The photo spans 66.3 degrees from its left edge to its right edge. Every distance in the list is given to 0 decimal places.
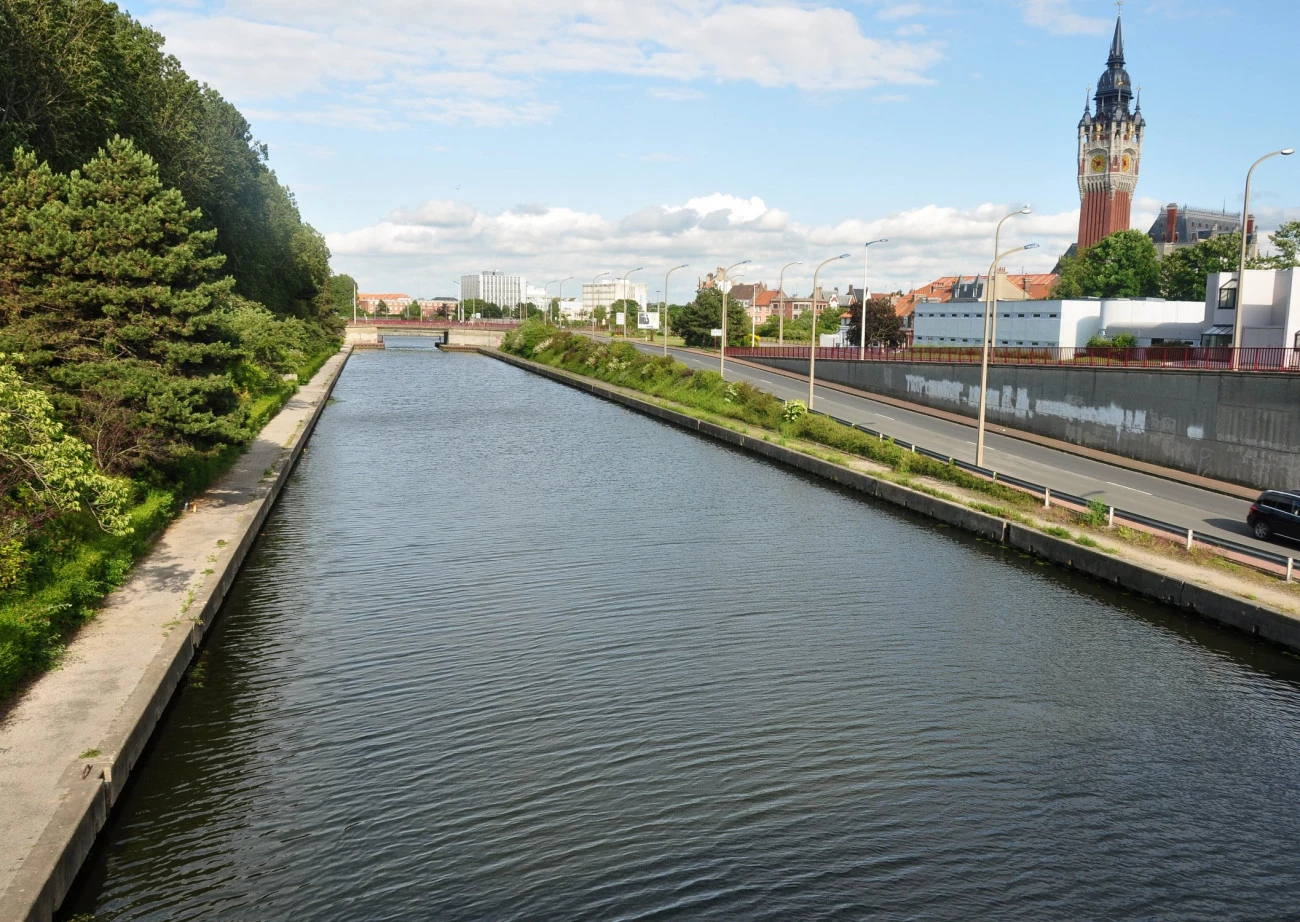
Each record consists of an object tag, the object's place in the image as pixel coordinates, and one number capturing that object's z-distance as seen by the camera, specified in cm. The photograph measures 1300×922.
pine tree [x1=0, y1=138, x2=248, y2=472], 2459
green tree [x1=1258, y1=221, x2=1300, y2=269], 7612
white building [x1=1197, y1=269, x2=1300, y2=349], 4659
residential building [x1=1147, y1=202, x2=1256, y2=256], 15875
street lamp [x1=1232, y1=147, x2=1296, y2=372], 3453
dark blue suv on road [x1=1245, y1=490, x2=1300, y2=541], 2661
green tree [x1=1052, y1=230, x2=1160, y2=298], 10075
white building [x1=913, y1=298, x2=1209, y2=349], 7088
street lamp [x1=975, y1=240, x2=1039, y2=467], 3512
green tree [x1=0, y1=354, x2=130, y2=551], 1474
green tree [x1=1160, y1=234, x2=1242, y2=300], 8775
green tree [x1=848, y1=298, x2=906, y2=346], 9588
